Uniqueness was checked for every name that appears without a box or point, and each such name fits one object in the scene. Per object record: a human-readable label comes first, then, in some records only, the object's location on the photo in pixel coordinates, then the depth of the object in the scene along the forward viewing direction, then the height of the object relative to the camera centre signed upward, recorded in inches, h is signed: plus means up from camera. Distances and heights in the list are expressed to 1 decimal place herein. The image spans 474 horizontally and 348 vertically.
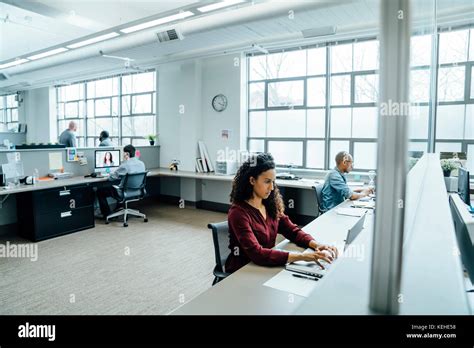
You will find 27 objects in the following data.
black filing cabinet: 172.4 -32.5
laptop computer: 64.1 -23.3
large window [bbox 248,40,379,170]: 196.1 +32.8
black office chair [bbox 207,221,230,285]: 80.1 -23.9
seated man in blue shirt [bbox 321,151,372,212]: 144.0 -14.7
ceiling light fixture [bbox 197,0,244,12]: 137.1 +63.8
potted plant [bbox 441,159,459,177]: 139.1 -4.7
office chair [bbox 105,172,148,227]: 203.5 -24.4
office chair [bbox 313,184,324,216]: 151.4 -18.5
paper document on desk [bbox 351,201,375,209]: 131.0 -20.4
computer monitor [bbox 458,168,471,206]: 101.3 -9.8
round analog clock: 241.6 +38.2
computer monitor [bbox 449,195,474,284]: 35.3 -9.8
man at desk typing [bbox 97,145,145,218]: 204.7 -11.3
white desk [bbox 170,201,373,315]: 51.6 -24.4
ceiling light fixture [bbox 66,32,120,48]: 186.6 +68.2
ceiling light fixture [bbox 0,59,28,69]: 258.2 +73.1
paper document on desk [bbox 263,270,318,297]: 58.1 -24.1
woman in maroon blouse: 69.7 -16.7
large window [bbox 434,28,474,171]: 164.2 +32.2
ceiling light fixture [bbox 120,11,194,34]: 153.2 +66.8
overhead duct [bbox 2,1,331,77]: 140.2 +65.8
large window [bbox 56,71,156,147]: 297.7 +46.2
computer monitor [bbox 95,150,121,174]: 218.4 -5.5
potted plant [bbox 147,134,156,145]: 274.8 +12.7
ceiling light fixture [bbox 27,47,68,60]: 222.7 +71.6
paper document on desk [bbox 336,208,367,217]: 117.6 -21.2
